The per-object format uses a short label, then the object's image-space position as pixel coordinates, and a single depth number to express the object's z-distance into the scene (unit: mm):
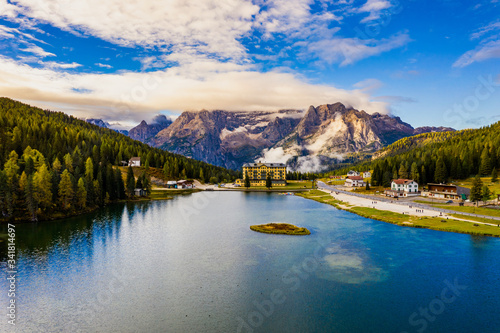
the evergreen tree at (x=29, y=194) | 89812
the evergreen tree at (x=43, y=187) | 93188
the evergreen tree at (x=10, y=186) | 88750
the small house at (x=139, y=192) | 165025
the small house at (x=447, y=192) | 125500
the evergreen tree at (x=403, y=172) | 178750
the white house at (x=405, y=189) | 146125
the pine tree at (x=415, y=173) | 163000
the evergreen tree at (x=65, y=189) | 103125
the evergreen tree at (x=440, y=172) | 159250
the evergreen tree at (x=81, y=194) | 108500
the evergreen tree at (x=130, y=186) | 153625
